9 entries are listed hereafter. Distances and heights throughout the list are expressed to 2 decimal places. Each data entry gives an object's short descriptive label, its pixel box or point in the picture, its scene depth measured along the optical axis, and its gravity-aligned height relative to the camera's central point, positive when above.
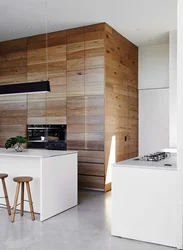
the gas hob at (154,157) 3.50 -0.33
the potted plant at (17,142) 4.40 -0.17
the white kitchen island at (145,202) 2.95 -0.79
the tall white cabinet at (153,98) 6.97 +0.91
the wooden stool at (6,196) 4.08 -0.99
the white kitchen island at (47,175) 3.82 -0.67
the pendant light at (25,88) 4.39 +0.73
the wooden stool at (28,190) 3.78 -0.83
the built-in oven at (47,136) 5.98 -0.10
